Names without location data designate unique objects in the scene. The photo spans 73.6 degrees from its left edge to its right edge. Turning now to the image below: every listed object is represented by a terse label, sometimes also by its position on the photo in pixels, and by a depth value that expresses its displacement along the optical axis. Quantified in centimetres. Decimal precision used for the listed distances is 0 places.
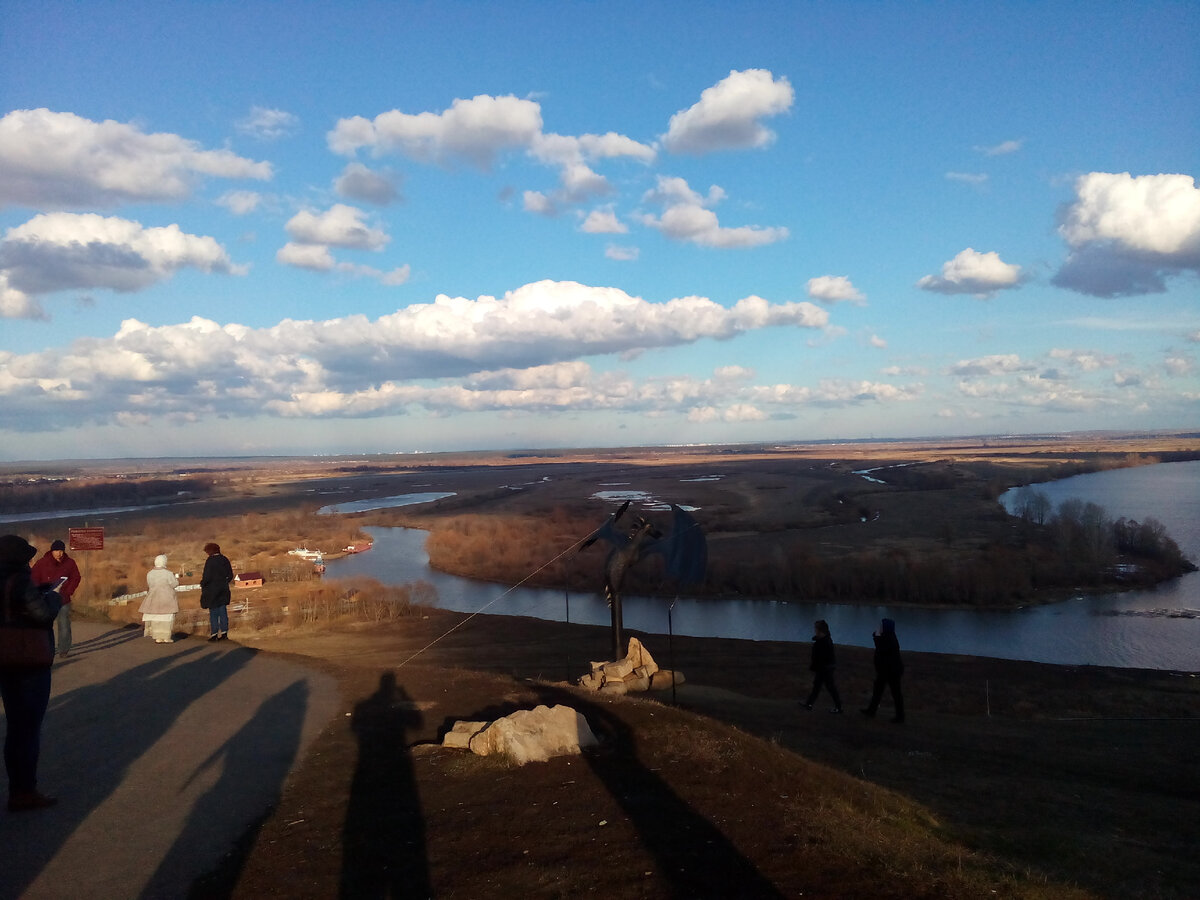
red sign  1363
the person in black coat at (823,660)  1129
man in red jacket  894
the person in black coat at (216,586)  1212
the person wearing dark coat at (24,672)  507
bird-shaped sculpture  1149
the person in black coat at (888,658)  1062
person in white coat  1184
